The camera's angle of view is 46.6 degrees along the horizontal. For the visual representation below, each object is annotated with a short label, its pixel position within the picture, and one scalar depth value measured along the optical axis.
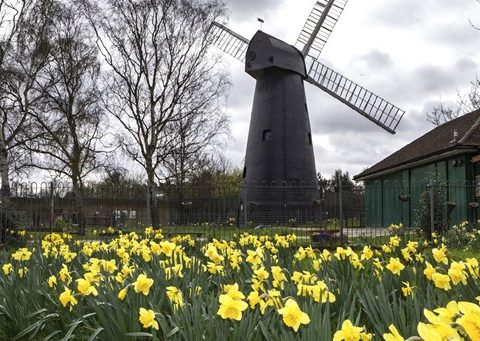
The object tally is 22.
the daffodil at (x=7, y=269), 4.78
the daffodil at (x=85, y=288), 3.35
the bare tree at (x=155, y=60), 26.33
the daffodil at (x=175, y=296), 3.08
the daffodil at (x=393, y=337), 1.60
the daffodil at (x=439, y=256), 4.20
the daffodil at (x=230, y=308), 2.38
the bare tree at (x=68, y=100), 26.03
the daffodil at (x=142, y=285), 3.09
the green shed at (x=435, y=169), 20.80
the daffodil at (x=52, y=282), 3.93
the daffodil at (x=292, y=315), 2.30
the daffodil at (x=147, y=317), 2.64
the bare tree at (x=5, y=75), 22.06
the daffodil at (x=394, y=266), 4.01
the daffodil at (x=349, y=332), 2.09
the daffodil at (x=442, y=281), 3.44
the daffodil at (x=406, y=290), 3.50
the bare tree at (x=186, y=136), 28.17
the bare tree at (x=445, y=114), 36.72
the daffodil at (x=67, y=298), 3.39
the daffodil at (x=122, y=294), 3.06
